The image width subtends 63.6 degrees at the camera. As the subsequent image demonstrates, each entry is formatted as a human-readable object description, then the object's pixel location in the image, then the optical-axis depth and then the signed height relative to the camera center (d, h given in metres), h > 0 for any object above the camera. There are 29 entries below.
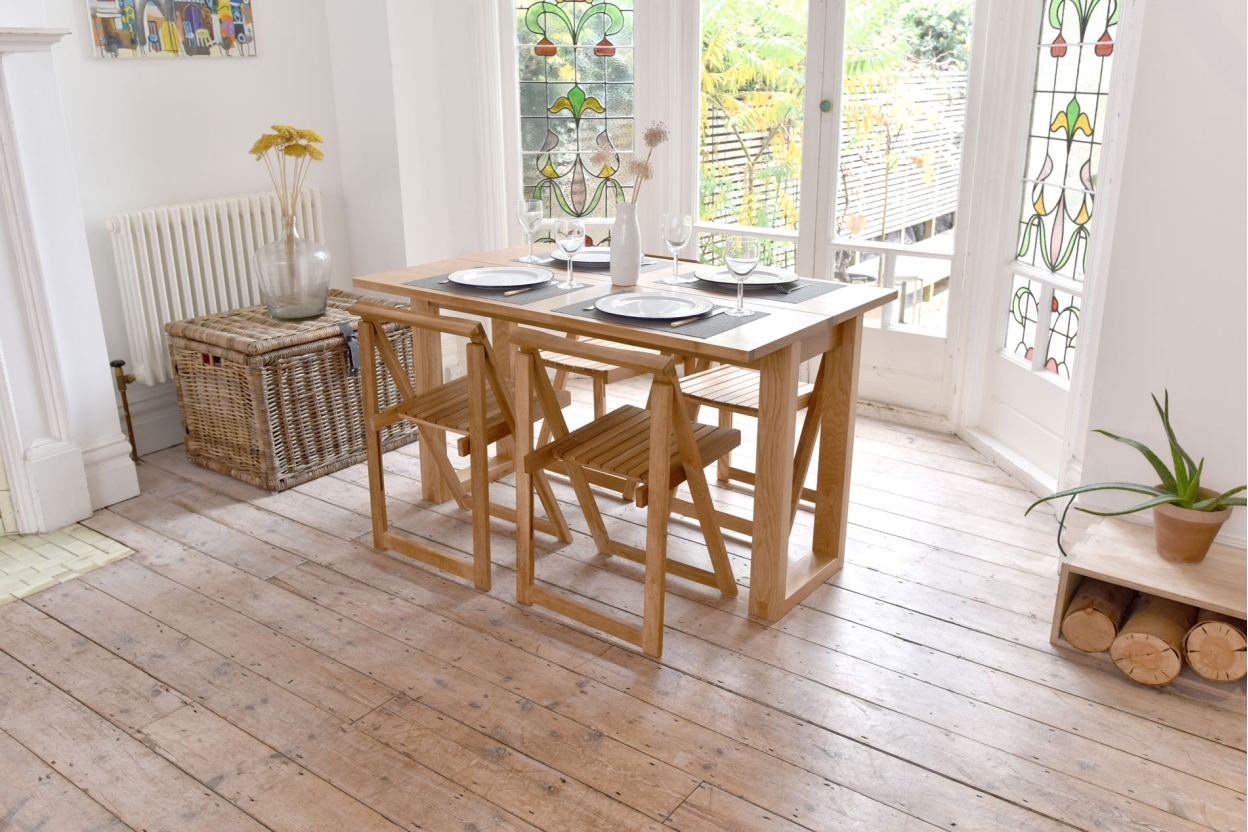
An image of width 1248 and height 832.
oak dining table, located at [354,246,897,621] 2.48 -0.67
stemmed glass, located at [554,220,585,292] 3.02 -0.42
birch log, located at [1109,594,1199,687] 2.34 -1.26
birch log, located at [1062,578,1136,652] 2.44 -1.24
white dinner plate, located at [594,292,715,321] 2.60 -0.54
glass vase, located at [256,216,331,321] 3.59 -0.61
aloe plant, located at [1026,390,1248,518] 2.38 -0.93
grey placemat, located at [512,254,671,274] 3.20 -0.54
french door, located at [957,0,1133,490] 3.10 -0.46
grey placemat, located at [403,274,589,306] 2.84 -0.55
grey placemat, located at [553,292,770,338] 2.47 -0.56
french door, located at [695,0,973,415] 3.79 -0.23
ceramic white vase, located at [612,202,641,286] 2.91 -0.44
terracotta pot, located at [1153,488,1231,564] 2.37 -1.02
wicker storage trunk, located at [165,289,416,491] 3.42 -1.01
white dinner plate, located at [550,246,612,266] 3.22 -0.51
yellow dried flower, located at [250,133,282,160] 3.45 -0.15
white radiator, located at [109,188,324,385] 3.63 -0.59
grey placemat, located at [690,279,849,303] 2.80 -0.55
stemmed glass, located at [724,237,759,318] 2.63 -0.43
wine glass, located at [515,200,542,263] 3.16 -0.36
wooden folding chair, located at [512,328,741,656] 2.36 -0.88
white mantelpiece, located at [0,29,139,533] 2.99 -0.67
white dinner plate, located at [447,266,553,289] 2.96 -0.53
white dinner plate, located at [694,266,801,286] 2.91 -0.53
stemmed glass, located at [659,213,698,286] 2.82 -0.37
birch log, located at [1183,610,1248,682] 2.30 -1.24
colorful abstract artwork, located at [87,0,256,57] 3.51 +0.24
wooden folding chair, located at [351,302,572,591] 2.68 -0.88
